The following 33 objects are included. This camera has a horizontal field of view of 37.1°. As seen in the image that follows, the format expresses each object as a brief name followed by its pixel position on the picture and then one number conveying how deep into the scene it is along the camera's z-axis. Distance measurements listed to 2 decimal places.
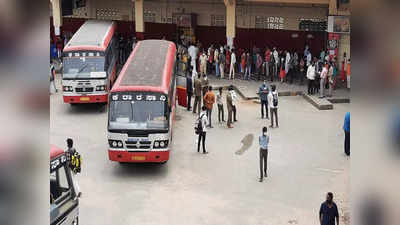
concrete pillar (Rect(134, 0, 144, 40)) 26.91
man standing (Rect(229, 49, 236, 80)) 24.05
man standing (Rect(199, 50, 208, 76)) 24.11
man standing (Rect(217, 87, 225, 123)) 18.06
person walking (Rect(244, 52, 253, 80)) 24.16
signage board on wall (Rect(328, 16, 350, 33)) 22.84
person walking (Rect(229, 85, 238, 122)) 17.84
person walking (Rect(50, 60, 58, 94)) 22.52
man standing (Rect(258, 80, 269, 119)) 18.36
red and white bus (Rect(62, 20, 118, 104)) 19.55
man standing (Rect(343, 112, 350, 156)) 14.65
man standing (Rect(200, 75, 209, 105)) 19.38
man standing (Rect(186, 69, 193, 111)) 19.84
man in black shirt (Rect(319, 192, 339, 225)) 9.36
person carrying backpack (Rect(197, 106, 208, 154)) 15.19
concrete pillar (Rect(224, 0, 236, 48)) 24.95
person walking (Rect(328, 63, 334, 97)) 21.27
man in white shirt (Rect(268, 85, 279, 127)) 17.39
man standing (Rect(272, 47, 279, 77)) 24.05
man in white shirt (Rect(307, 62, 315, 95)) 21.39
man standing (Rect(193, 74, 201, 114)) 19.00
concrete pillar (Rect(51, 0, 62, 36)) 27.83
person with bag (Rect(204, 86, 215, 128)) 17.73
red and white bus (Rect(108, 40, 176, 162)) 13.74
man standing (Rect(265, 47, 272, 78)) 24.22
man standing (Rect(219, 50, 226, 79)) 24.44
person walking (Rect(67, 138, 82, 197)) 12.78
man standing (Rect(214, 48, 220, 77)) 24.77
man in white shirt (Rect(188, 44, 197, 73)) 25.08
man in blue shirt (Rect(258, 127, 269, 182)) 13.25
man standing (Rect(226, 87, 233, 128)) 17.92
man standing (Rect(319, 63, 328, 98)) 21.03
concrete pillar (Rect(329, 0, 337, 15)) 22.90
